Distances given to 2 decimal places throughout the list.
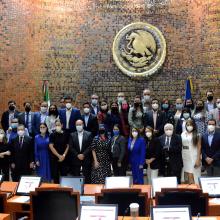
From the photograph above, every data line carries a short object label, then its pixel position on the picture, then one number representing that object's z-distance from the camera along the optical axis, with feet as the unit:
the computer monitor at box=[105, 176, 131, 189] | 14.22
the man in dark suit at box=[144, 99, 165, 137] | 21.11
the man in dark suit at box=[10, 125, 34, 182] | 19.17
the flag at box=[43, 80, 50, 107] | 28.06
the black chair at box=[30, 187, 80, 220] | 11.86
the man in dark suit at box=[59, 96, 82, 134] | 20.98
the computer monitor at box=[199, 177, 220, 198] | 13.58
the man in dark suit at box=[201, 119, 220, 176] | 18.21
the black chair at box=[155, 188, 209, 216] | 11.76
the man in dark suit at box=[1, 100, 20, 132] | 23.52
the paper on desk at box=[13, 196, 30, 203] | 13.61
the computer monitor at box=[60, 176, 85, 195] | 14.35
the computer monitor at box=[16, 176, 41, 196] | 14.55
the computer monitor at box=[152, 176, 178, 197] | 13.74
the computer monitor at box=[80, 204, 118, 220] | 9.59
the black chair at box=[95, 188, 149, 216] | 11.88
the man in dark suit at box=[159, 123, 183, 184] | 18.34
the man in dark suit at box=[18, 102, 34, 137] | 22.18
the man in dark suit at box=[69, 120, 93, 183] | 18.87
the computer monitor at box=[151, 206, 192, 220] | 9.45
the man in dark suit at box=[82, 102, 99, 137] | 20.84
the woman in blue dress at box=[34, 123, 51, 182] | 19.15
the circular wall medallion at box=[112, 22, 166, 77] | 28.67
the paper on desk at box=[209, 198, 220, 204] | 12.93
